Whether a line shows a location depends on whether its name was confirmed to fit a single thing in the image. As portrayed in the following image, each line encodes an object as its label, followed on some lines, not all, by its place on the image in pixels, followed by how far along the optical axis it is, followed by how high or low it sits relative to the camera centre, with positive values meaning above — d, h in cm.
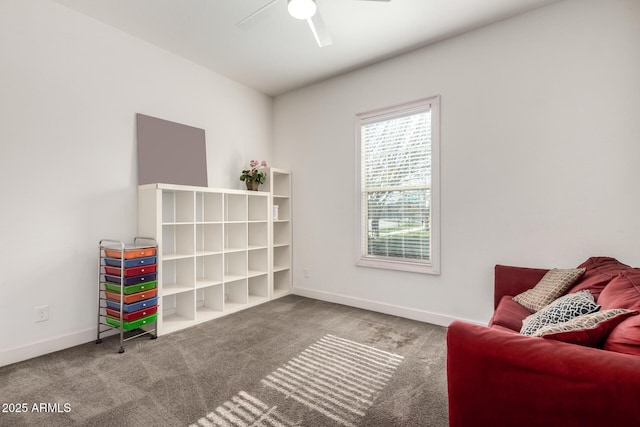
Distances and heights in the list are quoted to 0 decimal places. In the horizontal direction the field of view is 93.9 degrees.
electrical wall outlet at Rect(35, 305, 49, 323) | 240 -80
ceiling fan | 195 +137
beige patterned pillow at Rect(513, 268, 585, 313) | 194 -51
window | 317 +30
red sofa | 92 -56
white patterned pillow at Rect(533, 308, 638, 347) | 111 -44
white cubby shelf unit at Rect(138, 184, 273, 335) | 297 -41
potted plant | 387 +49
